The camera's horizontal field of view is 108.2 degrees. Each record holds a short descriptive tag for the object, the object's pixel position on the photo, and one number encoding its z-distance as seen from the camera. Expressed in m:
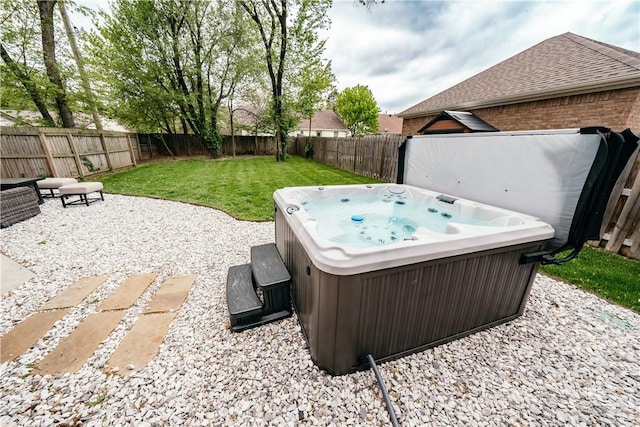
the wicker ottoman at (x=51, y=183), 4.78
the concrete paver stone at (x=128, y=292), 2.09
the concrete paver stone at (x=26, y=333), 1.60
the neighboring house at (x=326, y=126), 25.17
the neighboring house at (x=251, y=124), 14.44
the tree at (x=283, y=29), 9.17
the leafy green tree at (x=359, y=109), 22.12
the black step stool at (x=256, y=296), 1.83
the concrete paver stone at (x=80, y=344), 1.52
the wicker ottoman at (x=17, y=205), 3.59
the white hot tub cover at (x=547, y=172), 1.72
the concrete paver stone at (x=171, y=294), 2.10
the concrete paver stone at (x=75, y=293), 2.07
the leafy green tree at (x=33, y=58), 6.61
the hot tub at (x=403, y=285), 1.36
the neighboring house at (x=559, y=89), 4.77
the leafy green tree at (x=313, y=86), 11.20
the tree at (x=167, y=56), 9.39
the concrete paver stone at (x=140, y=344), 1.55
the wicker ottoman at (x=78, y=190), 4.53
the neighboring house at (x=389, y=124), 27.33
